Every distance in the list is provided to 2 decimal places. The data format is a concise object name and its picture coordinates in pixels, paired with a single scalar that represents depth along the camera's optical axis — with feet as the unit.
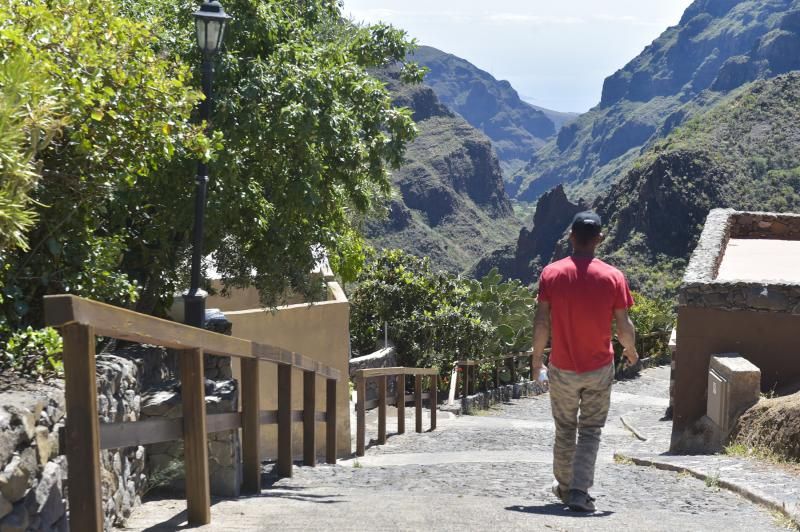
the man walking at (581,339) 19.97
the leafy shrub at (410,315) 76.79
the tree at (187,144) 20.21
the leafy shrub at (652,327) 114.52
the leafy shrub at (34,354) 17.07
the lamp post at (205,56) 28.07
